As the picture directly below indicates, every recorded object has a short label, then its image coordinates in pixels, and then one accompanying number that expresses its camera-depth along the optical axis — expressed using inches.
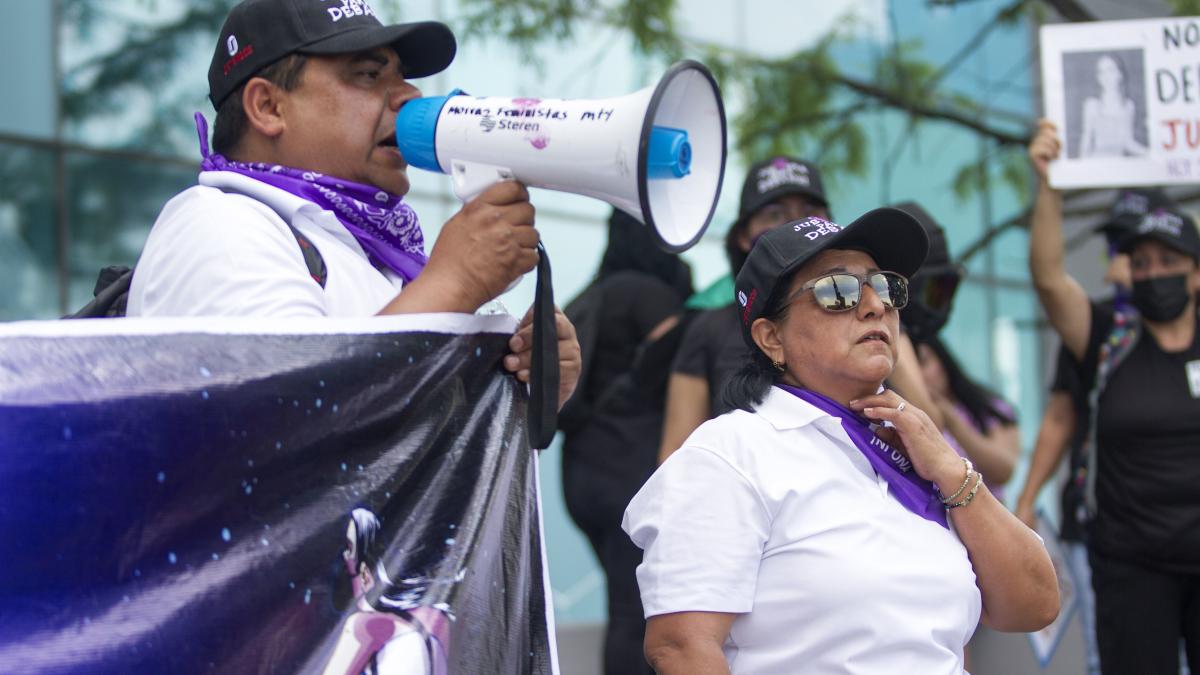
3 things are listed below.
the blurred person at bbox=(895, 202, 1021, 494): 192.5
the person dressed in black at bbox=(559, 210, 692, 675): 189.3
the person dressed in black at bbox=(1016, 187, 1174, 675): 194.1
